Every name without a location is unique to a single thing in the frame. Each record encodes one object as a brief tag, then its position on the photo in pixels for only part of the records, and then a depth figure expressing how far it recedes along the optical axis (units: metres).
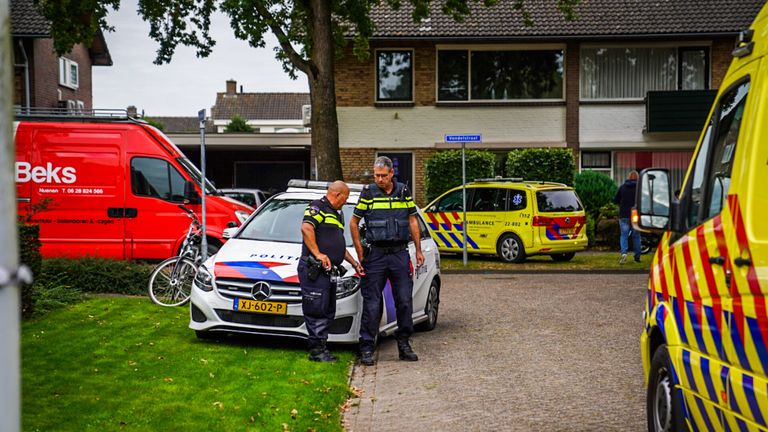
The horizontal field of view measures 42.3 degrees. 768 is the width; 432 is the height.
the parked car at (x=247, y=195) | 26.08
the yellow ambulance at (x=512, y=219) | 21.39
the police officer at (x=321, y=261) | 9.34
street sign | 20.22
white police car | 9.74
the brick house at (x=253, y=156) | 34.72
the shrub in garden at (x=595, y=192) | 27.33
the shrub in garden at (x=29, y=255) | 11.08
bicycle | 13.04
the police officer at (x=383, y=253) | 9.63
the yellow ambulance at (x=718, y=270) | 3.89
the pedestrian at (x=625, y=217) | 21.08
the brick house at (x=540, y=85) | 29.48
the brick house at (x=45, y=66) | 31.95
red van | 16.27
